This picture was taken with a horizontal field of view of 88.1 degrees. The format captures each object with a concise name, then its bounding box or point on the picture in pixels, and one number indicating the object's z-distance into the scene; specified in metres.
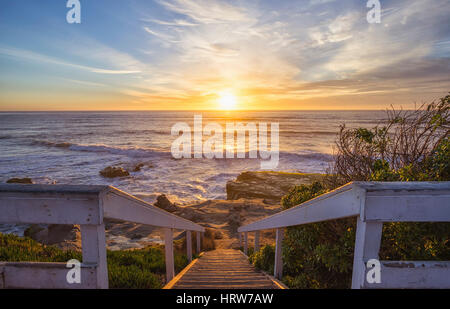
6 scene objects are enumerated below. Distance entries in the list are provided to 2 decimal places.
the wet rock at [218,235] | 9.58
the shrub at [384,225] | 1.94
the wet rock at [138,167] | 21.49
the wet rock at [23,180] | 14.39
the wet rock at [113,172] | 18.78
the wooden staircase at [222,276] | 2.60
